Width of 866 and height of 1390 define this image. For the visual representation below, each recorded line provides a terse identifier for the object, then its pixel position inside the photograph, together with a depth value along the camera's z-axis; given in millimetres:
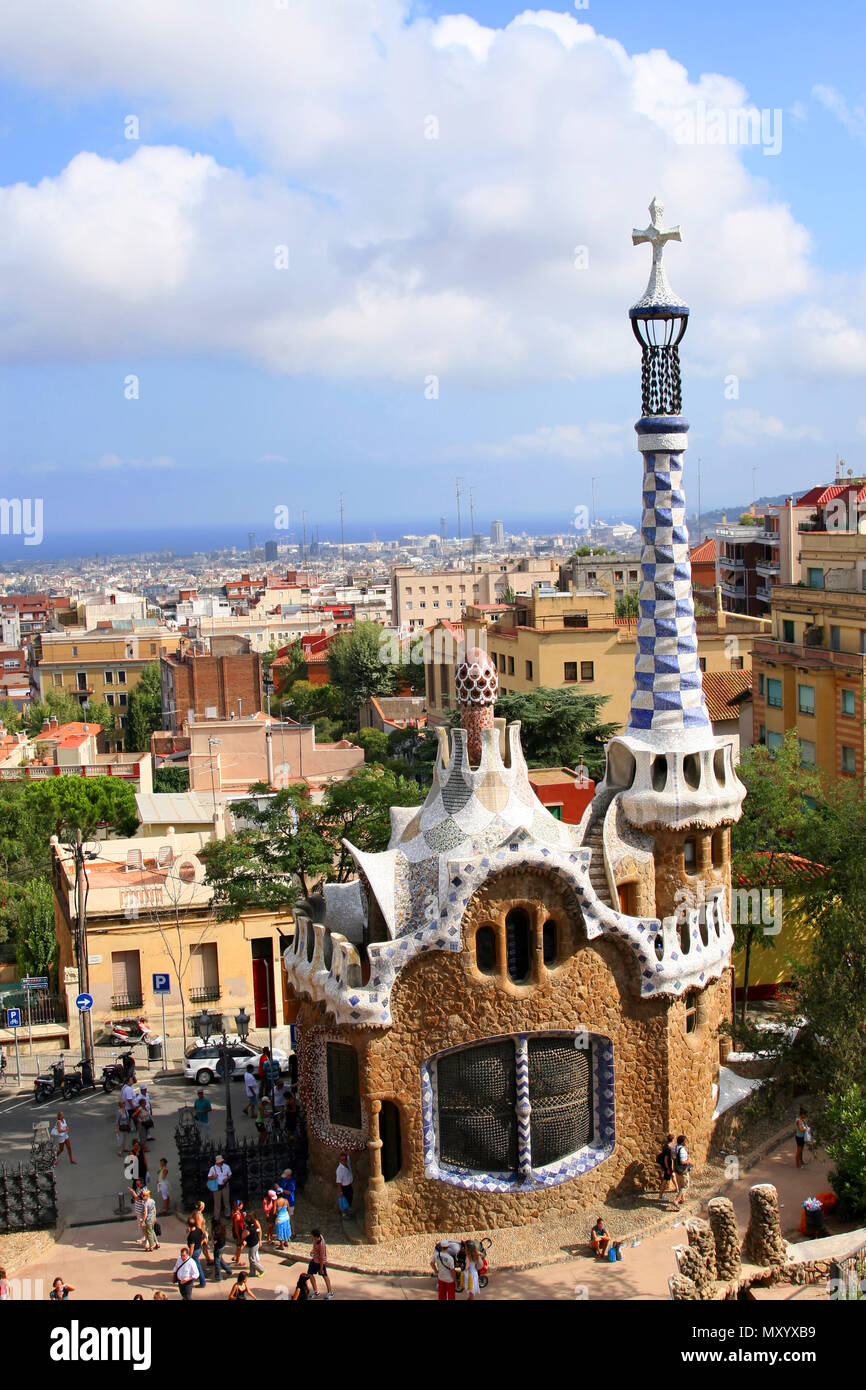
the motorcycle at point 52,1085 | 30562
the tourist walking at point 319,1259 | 20828
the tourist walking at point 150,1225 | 23016
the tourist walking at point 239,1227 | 21953
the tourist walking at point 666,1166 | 23516
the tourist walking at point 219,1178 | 23344
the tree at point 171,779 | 61969
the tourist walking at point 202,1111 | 27734
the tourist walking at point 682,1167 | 23531
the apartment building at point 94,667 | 112500
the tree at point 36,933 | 39875
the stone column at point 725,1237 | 19844
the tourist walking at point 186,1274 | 20906
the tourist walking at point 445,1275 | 20656
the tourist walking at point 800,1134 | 24531
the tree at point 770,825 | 32344
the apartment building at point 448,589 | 139250
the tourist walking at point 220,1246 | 22031
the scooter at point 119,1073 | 30969
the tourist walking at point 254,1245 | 21641
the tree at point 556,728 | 52219
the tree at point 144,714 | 102812
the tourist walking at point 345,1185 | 22969
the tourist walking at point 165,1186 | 24531
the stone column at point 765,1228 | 20312
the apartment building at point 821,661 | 46344
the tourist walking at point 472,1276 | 20797
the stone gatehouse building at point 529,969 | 22484
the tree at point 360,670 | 99812
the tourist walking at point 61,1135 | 27219
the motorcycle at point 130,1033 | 34000
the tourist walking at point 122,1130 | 27328
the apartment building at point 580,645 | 61844
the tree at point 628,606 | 90875
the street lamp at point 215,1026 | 30000
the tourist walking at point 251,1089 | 28719
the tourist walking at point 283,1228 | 22453
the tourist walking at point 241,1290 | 20438
